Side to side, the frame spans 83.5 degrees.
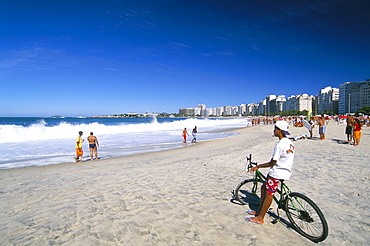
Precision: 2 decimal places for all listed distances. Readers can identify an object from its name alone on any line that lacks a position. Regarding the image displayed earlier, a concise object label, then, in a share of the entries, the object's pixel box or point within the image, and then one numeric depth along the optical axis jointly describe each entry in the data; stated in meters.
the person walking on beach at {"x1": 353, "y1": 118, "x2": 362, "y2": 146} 12.67
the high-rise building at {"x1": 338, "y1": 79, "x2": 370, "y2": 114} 128.88
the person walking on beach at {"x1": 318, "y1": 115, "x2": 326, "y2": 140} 15.79
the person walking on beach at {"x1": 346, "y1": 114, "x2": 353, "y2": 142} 14.27
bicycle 3.30
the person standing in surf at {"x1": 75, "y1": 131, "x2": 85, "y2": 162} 11.78
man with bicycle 3.37
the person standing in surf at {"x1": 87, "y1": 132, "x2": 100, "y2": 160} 12.59
